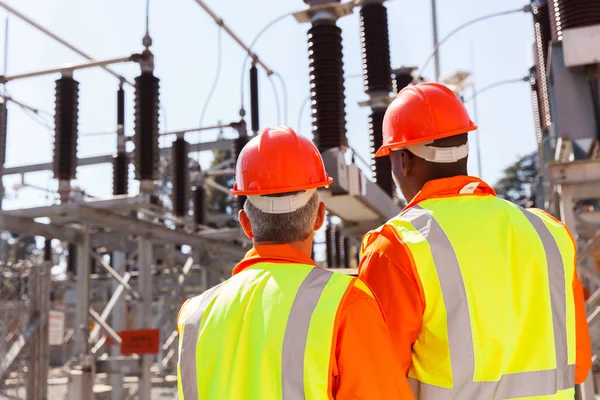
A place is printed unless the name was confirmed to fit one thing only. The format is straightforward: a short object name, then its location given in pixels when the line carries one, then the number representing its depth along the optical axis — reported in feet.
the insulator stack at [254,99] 26.22
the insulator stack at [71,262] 40.52
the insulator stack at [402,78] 23.73
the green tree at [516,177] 136.98
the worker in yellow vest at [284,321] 4.64
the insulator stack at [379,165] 19.62
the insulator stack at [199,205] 34.27
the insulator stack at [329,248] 44.42
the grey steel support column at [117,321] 29.71
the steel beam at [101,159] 36.00
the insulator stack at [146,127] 21.39
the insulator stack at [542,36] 19.97
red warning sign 23.99
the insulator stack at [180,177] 28.48
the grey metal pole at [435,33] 22.98
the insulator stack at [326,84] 14.99
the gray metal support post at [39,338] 20.38
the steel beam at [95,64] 21.63
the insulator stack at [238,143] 27.48
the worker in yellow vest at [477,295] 5.70
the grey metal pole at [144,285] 26.30
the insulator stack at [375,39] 18.03
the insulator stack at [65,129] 21.35
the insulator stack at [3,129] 24.75
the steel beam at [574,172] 14.35
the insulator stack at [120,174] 29.09
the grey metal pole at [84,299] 23.38
